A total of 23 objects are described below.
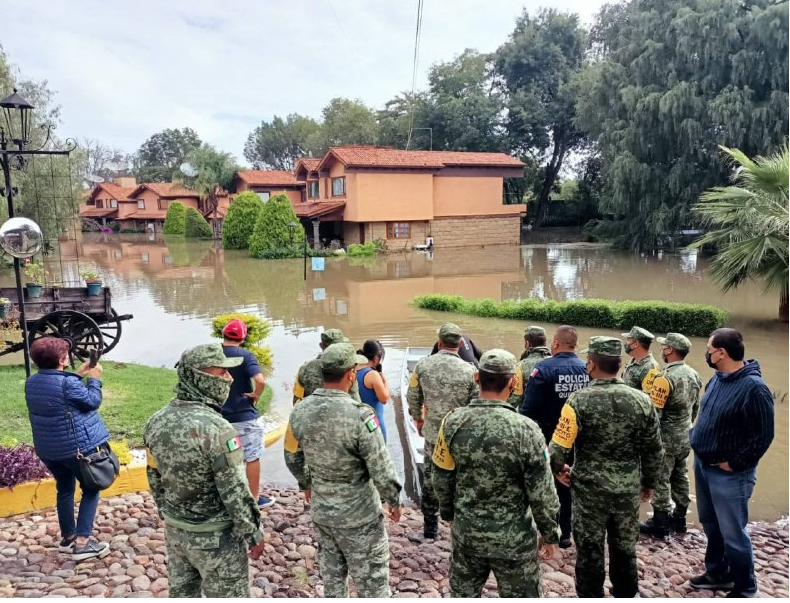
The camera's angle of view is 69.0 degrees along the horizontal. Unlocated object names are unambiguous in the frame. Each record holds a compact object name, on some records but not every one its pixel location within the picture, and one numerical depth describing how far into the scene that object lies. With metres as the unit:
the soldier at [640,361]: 4.62
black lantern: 6.39
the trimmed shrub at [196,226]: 44.34
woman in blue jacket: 3.83
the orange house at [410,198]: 32.94
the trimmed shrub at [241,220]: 34.41
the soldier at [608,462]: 3.25
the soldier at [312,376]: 4.72
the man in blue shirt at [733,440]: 3.40
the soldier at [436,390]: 4.30
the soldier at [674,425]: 4.44
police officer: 4.03
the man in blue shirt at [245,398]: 4.69
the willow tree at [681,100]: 24.98
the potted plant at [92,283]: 10.14
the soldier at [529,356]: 4.59
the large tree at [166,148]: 77.69
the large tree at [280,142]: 68.62
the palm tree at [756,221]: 10.01
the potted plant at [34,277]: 9.78
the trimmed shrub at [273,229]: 30.87
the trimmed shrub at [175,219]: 46.34
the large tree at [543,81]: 42.31
